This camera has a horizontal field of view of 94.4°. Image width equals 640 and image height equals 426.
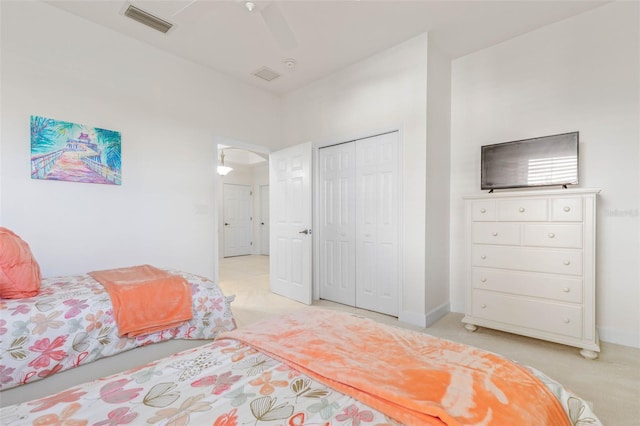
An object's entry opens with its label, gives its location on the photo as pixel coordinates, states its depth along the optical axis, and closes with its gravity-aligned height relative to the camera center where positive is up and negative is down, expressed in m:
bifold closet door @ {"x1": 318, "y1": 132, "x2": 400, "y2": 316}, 3.29 -0.16
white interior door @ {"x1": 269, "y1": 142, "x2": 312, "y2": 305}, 3.77 -0.16
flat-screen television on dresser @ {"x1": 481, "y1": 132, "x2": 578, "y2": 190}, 2.63 +0.44
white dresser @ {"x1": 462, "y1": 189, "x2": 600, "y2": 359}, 2.33 -0.48
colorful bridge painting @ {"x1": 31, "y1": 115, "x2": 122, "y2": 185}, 2.54 +0.54
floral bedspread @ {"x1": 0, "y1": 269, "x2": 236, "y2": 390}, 1.51 -0.67
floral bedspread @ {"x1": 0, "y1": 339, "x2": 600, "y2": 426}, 0.75 -0.53
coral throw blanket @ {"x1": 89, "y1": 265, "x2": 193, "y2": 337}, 1.84 -0.60
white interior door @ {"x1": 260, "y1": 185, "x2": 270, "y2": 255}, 8.59 -0.26
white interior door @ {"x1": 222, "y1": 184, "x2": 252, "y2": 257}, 8.20 -0.26
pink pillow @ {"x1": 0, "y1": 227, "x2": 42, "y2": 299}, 1.69 -0.35
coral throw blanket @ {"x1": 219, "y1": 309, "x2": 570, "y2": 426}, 0.75 -0.51
